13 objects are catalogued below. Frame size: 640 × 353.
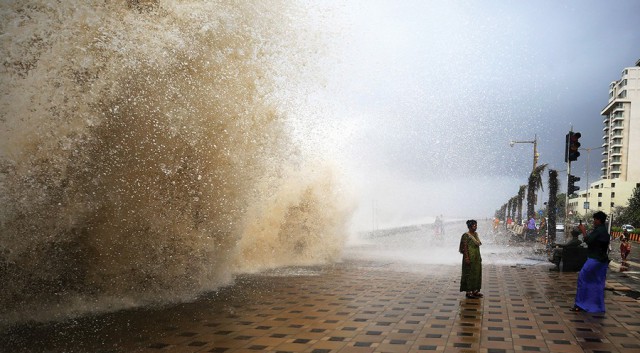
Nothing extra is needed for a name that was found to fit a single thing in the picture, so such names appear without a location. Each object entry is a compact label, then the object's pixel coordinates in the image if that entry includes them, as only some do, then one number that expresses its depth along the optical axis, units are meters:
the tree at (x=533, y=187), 35.94
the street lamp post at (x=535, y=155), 35.19
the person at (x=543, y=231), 29.45
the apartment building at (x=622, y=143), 107.06
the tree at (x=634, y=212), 63.00
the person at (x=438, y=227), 29.57
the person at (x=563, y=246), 13.65
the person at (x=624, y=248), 15.94
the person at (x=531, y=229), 29.58
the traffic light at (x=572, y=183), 18.50
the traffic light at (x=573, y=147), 16.16
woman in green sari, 9.63
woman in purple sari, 7.87
